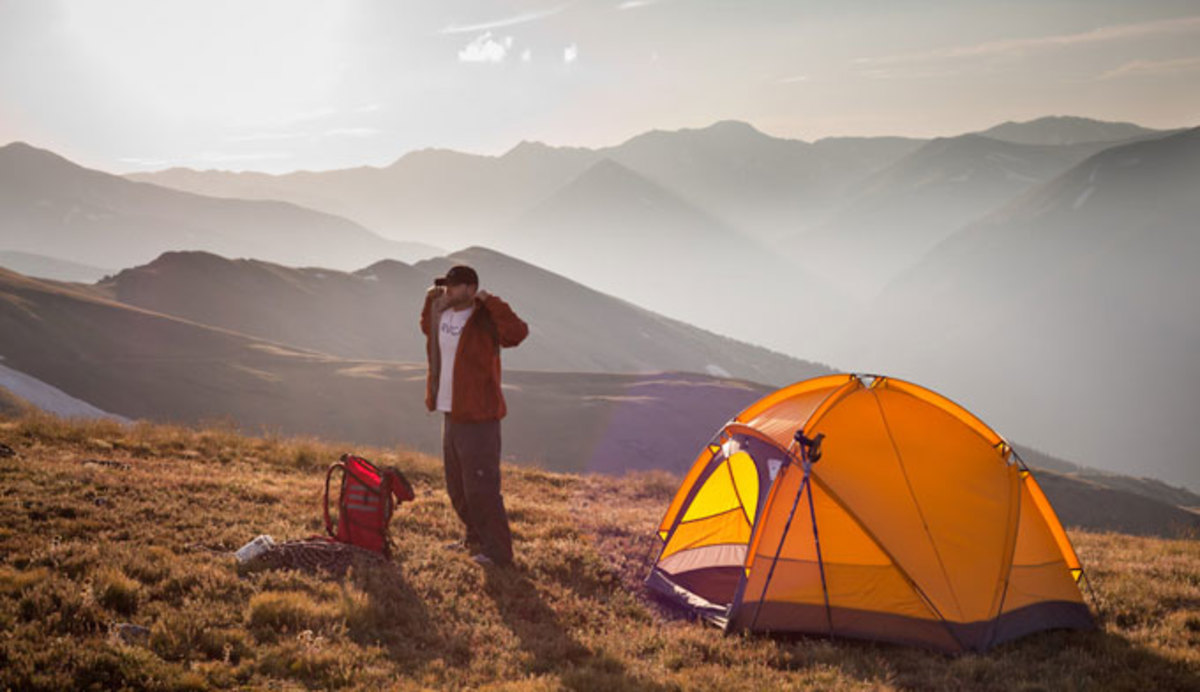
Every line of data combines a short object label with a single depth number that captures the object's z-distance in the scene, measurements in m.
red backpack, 8.58
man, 8.53
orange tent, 7.55
